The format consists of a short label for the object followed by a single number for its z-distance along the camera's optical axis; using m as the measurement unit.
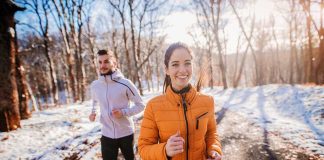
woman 1.88
